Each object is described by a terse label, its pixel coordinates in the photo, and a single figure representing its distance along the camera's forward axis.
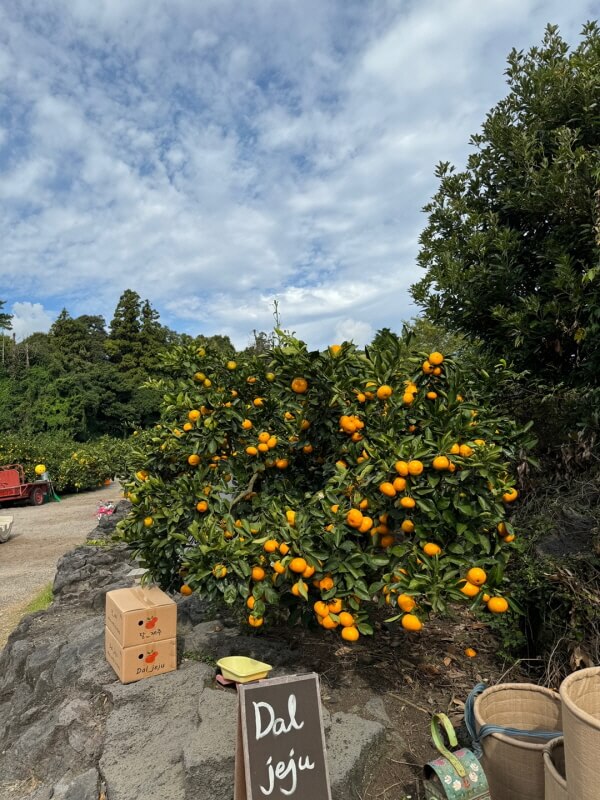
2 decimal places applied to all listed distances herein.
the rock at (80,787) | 2.35
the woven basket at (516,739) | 1.96
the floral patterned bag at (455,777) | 1.78
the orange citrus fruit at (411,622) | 2.08
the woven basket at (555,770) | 1.62
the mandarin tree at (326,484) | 2.27
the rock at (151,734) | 2.24
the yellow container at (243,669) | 2.48
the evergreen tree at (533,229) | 3.24
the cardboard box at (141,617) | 2.97
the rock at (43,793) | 2.52
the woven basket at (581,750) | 1.38
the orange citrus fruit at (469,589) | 2.16
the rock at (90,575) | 5.13
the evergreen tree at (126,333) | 31.67
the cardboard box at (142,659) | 2.98
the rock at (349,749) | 2.14
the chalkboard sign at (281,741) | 1.82
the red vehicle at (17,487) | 13.26
